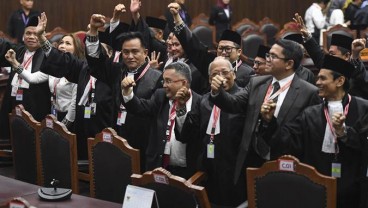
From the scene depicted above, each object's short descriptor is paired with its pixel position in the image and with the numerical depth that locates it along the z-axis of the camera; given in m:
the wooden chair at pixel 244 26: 11.29
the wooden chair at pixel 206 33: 10.77
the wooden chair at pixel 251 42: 10.11
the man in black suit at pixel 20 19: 10.12
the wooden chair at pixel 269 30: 11.56
